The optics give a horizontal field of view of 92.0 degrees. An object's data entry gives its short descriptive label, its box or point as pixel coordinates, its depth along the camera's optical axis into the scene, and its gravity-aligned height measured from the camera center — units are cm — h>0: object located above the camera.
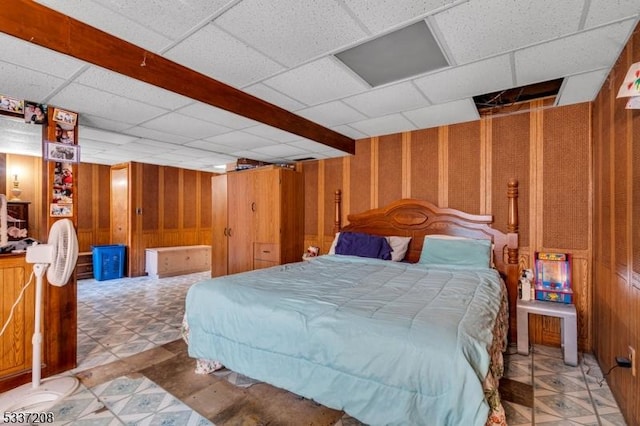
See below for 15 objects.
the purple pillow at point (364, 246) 378 -42
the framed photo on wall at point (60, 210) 253 +3
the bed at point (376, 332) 148 -69
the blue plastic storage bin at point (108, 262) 593 -94
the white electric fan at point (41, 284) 210 -47
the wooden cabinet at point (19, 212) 439 +3
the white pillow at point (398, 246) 377 -42
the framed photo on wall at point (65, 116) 261 +84
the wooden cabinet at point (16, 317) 234 -81
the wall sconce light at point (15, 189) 484 +39
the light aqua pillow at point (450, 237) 336 -28
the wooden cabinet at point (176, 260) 625 -100
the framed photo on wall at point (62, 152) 251 +51
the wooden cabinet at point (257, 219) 479 -9
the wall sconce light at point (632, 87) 172 +72
